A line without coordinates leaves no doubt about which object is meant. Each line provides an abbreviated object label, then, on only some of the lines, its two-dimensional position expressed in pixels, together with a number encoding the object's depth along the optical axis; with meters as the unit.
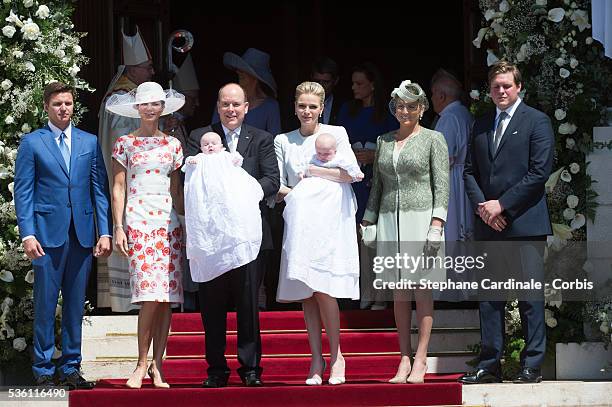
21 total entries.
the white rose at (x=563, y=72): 19.22
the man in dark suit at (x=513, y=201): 17.70
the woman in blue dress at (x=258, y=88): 21.12
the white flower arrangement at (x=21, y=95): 18.87
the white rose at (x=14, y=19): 19.30
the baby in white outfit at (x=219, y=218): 17.19
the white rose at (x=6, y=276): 18.87
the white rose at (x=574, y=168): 18.95
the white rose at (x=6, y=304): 18.80
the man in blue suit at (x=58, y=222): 17.81
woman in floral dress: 17.41
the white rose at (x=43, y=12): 19.36
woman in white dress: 17.28
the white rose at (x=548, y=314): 18.66
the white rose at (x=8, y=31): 19.22
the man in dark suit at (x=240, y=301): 17.30
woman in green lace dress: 17.50
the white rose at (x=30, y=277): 18.80
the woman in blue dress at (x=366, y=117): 21.50
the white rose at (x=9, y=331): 18.73
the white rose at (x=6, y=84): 19.16
